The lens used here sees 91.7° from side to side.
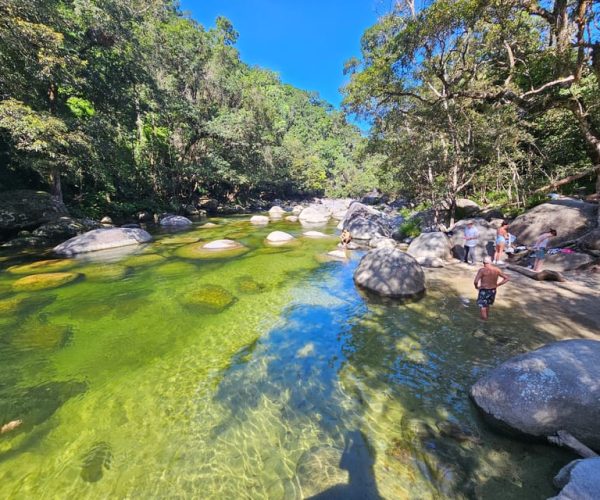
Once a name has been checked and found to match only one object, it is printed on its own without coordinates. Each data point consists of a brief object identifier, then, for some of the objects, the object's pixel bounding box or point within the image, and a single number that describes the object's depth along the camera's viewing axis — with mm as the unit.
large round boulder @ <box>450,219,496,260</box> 11602
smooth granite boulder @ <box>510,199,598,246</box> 10352
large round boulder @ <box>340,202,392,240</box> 17891
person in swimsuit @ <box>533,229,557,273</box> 9008
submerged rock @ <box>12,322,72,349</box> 5945
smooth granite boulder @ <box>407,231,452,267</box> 11961
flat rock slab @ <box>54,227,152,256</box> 13633
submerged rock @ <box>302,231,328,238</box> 18234
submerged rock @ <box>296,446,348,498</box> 3119
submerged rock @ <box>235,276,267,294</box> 8938
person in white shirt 11164
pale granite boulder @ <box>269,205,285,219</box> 31625
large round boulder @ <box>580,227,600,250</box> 9398
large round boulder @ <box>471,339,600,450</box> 3184
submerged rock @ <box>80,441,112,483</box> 3221
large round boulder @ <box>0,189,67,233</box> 15477
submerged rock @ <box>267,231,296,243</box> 16312
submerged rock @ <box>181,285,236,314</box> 7652
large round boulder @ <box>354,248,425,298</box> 8391
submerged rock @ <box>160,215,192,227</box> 23156
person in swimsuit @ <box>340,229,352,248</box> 14875
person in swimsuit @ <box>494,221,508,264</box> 10656
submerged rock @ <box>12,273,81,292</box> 9094
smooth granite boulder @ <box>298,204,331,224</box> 27656
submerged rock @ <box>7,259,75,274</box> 10719
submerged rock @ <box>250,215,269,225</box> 25188
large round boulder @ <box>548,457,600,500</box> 2254
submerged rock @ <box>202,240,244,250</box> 14613
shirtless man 6402
